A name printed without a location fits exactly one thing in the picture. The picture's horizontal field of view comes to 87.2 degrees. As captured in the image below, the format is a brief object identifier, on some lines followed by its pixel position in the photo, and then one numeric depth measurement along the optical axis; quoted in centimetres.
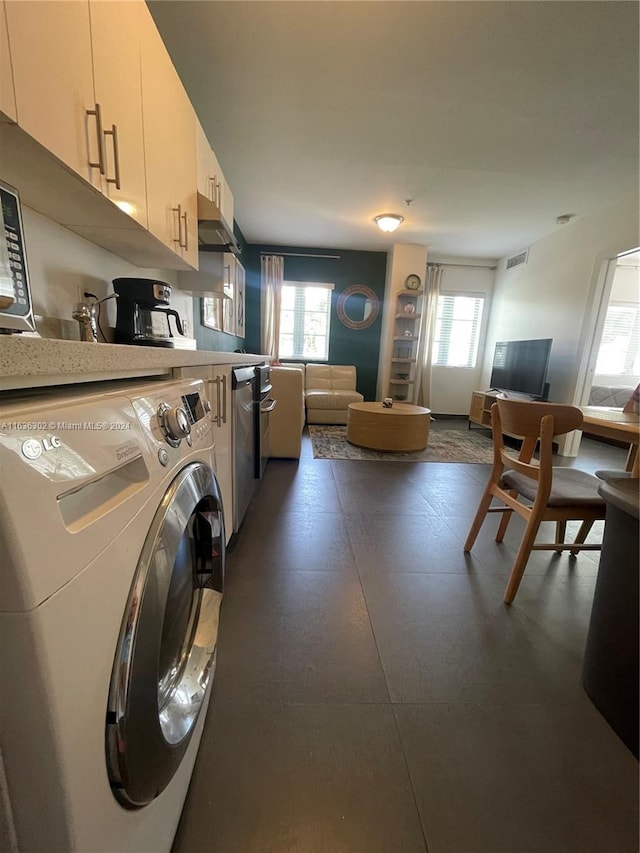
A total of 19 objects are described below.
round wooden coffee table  350
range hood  184
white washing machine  28
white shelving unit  506
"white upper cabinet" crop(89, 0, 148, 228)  100
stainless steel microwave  85
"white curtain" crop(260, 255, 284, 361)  525
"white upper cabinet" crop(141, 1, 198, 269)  126
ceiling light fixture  376
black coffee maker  146
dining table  113
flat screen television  410
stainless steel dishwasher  156
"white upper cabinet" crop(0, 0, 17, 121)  70
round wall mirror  550
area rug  342
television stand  472
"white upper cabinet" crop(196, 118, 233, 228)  186
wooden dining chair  131
